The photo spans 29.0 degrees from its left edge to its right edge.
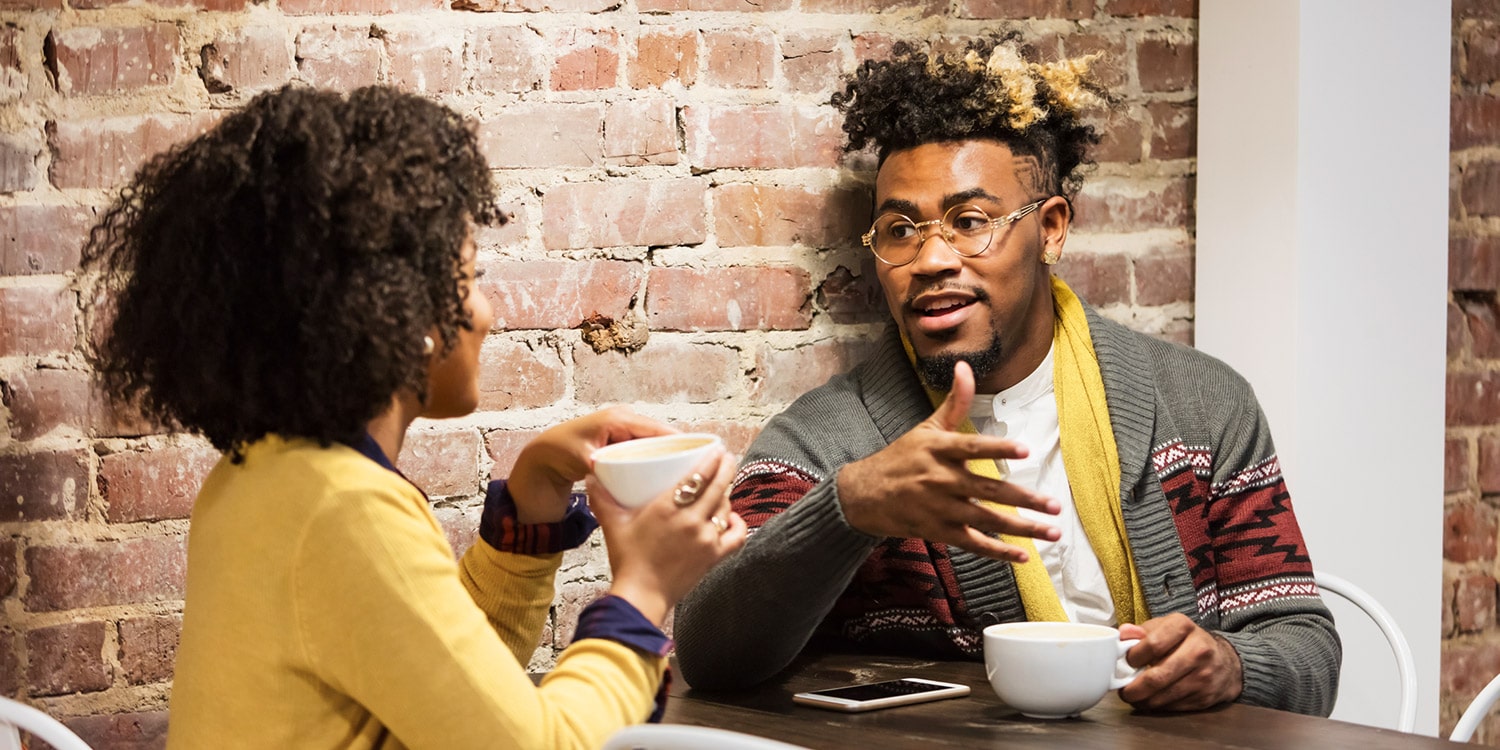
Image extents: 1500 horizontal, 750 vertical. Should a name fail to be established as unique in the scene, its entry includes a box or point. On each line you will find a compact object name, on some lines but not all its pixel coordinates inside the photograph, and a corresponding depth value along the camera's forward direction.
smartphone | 2.97
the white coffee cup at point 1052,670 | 2.90
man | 3.33
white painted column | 3.64
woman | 2.67
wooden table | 2.86
